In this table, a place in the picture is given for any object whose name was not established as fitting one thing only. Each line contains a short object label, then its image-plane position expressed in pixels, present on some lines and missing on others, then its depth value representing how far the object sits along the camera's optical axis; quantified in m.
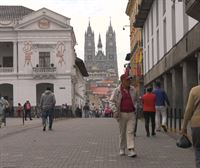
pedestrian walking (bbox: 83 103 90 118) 72.79
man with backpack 23.86
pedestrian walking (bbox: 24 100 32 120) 45.84
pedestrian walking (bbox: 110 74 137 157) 13.38
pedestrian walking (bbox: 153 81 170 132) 20.94
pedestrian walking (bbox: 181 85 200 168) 7.48
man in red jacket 19.66
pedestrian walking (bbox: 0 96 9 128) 29.27
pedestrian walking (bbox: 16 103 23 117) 57.66
